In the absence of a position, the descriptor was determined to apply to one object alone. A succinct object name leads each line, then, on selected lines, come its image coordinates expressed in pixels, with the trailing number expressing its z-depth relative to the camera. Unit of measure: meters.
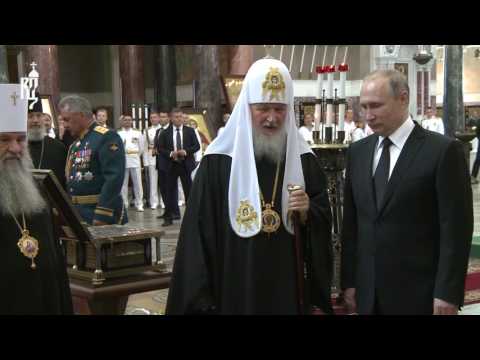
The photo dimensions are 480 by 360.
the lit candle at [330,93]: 5.23
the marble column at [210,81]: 17.47
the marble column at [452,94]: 15.19
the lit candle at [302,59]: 22.56
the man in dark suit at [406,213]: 3.08
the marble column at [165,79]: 19.64
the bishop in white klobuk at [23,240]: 3.04
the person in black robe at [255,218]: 3.47
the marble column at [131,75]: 20.12
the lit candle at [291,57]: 22.08
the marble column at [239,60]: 20.05
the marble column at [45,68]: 13.88
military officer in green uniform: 5.96
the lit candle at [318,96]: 5.36
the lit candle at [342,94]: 5.18
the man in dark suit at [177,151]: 12.02
